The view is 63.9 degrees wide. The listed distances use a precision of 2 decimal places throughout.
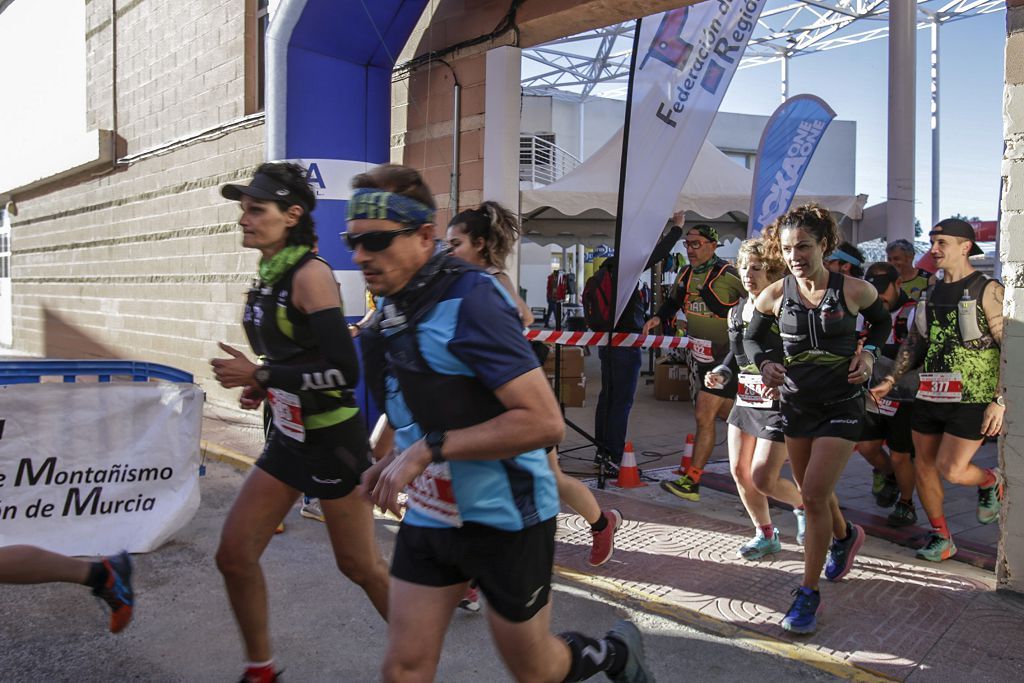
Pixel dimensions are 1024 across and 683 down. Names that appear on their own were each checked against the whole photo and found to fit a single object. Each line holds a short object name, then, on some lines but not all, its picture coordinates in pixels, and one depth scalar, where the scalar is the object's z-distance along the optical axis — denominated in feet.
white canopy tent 32.83
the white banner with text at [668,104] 20.36
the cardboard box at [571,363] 30.89
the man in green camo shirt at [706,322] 20.06
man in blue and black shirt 6.59
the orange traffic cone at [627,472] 21.12
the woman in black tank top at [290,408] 9.72
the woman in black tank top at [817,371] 12.33
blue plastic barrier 15.96
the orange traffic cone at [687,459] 20.72
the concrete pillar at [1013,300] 13.25
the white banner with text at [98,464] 15.35
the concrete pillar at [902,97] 33.99
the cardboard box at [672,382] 37.45
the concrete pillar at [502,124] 23.57
